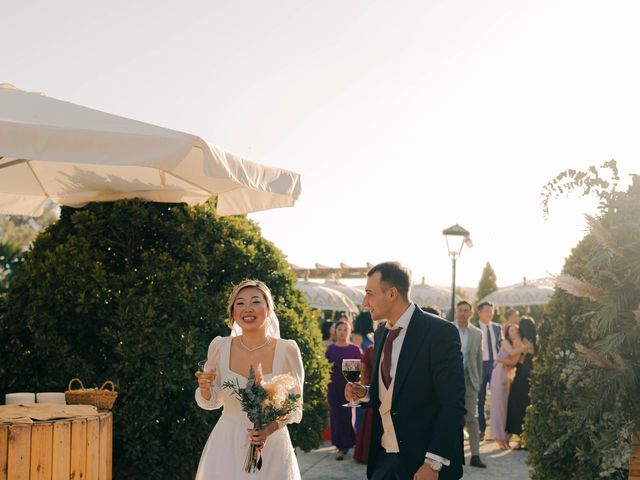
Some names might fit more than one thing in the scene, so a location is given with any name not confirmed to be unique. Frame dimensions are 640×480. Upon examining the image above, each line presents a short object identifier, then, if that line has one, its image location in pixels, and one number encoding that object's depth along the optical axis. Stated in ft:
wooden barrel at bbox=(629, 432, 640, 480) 17.57
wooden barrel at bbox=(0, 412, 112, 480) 19.40
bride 18.29
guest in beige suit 39.24
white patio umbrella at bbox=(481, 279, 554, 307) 104.53
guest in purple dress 41.16
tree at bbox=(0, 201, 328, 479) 25.53
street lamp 58.59
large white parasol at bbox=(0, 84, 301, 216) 18.48
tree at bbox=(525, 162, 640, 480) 16.70
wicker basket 22.25
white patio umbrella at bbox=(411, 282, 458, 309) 112.06
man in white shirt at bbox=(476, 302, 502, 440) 51.47
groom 15.34
